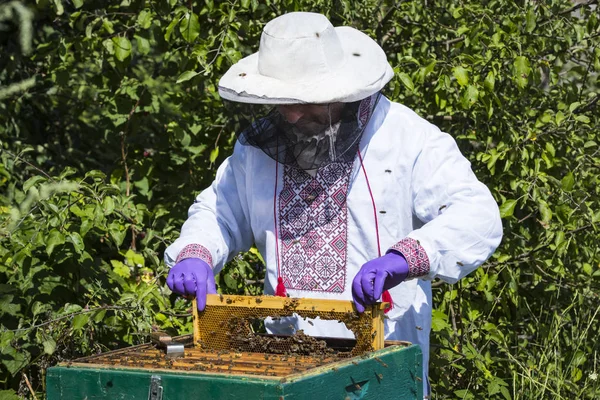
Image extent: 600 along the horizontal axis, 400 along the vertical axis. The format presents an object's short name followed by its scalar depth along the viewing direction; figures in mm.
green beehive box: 5598
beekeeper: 6029
